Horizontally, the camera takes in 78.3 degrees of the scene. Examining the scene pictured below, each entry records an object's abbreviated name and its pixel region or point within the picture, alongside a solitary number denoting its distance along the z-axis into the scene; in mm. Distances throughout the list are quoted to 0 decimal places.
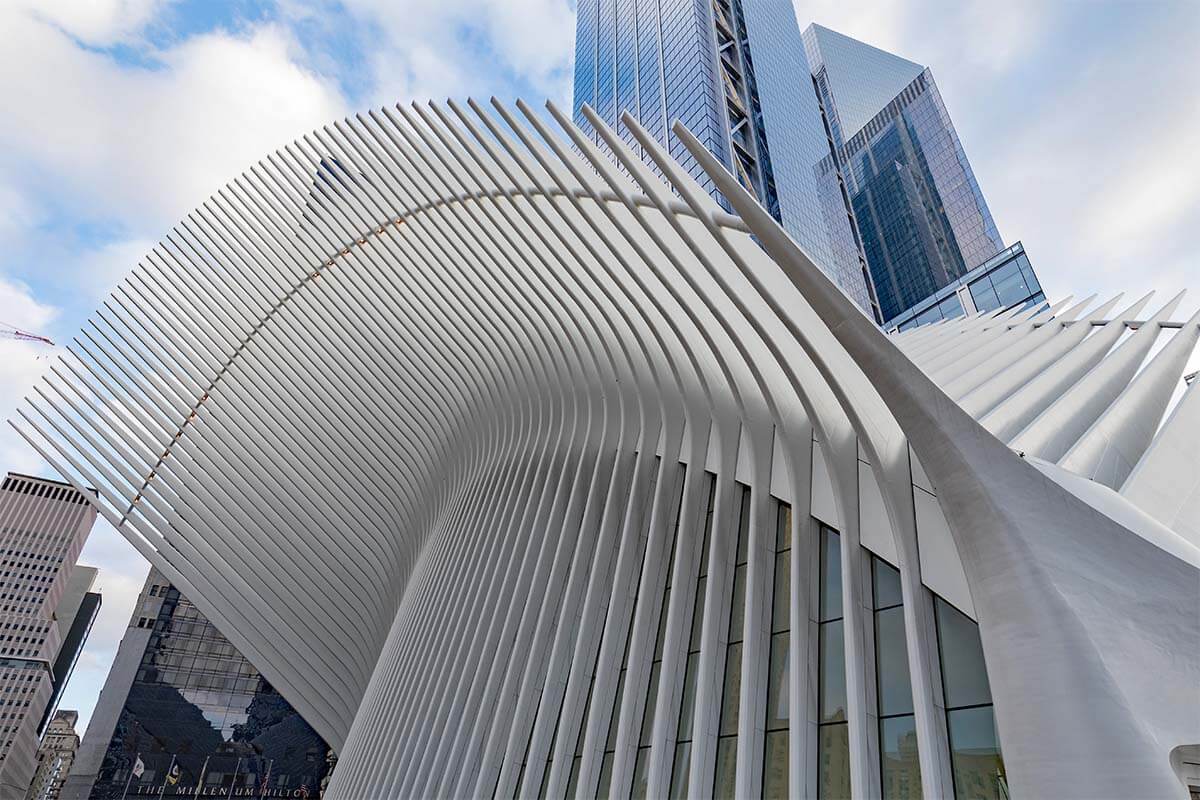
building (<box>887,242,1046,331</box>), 57375
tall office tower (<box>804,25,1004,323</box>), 85562
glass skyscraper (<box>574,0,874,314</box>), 64875
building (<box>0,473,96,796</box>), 126250
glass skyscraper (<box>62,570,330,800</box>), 57031
